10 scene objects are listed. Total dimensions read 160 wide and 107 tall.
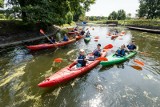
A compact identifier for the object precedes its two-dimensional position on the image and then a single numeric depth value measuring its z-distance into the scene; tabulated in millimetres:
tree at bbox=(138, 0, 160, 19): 26995
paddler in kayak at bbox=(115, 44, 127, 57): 6551
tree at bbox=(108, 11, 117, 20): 44492
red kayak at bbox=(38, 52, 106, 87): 3993
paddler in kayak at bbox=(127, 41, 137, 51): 7794
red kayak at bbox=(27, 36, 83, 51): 7902
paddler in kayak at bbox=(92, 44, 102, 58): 6138
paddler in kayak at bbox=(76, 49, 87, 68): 5190
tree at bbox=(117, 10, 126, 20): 42740
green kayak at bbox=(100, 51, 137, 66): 5749
